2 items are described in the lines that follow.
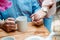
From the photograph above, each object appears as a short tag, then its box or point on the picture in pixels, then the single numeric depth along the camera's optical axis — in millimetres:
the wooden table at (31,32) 775
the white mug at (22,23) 757
